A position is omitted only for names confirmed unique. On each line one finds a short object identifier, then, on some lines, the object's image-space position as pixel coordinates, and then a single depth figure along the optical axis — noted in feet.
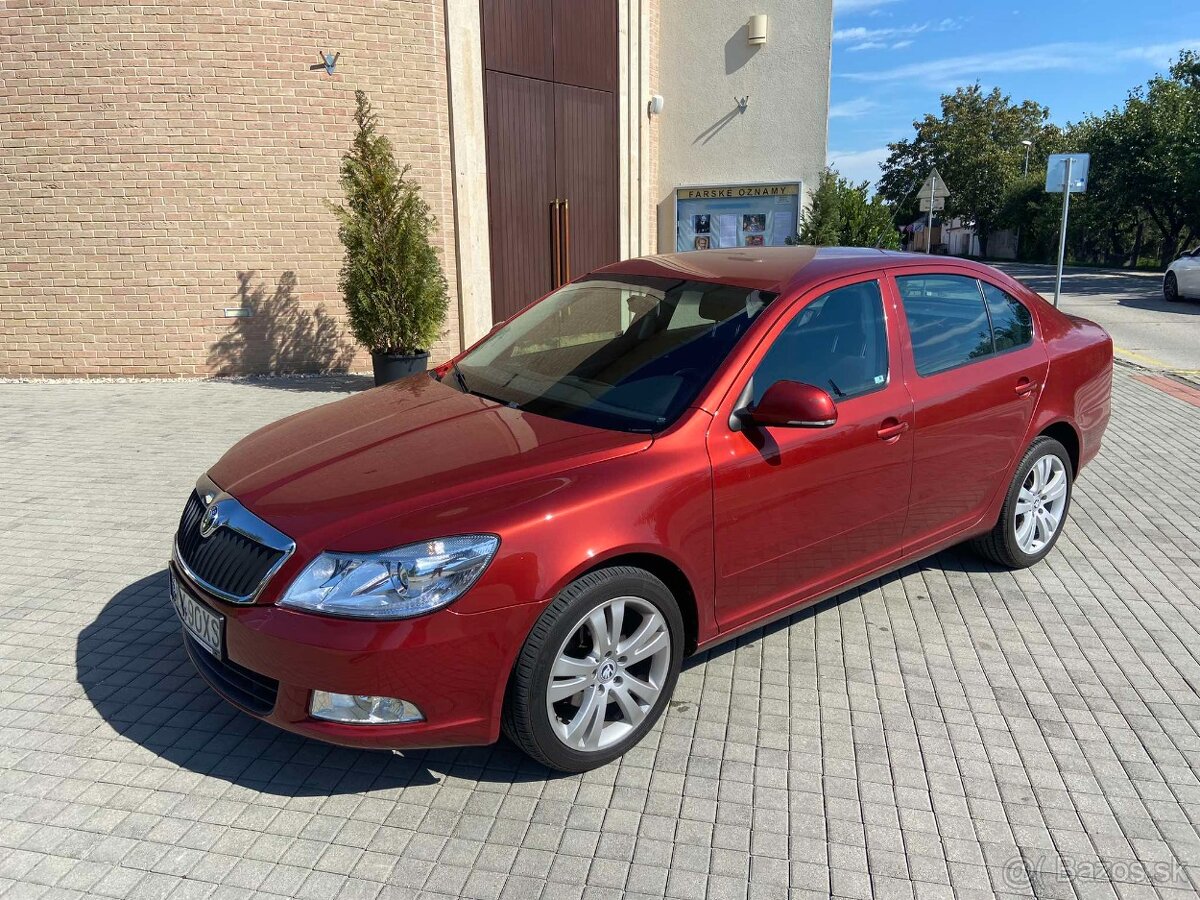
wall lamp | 45.80
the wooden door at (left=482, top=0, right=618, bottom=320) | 37.88
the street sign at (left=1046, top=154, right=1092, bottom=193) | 45.78
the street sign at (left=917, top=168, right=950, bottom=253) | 71.35
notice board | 47.62
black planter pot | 30.71
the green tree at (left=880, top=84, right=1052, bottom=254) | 189.16
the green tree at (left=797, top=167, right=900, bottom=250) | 44.32
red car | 9.07
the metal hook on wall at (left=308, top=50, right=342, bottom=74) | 32.96
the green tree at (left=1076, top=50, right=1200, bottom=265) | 104.63
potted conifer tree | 29.76
